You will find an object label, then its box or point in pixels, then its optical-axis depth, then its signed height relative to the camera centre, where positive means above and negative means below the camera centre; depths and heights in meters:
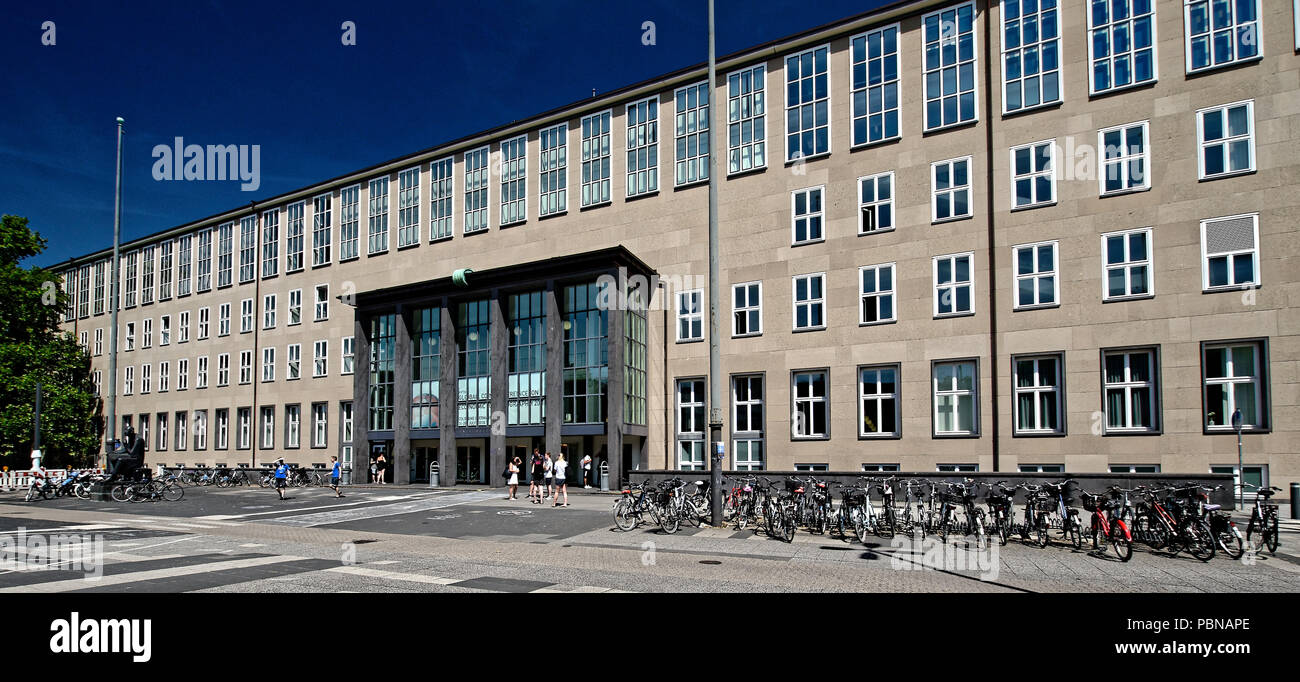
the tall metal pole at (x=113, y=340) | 30.19 +2.12
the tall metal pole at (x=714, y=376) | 18.84 +0.24
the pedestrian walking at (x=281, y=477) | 31.59 -3.53
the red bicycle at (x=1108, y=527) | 14.27 -2.67
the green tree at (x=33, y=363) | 52.69 +2.03
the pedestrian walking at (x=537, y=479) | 28.30 -3.30
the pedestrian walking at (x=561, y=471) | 27.87 -2.97
